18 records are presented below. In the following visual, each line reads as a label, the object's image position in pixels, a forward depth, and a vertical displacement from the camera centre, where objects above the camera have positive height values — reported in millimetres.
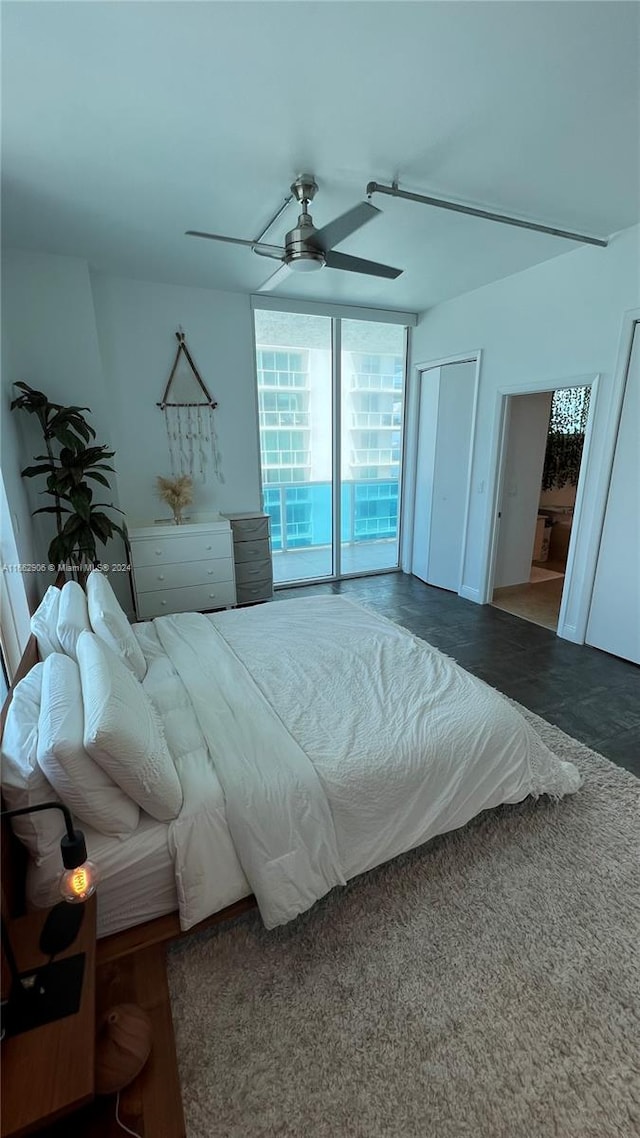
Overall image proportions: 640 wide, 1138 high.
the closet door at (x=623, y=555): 3062 -730
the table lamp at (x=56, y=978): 899 -1106
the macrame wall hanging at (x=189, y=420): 4094 +330
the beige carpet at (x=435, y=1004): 1115 -1590
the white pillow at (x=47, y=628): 1956 -748
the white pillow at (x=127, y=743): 1272 -836
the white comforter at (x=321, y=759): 1401 -1055
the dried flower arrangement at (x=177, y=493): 4020 -323
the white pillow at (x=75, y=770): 1214 -841
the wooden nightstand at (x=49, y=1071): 774 -1114
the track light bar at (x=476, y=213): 2274 +1336
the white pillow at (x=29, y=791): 1203 -885
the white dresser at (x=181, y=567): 3775 -946
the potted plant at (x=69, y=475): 3086 -122
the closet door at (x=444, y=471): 4453 -176
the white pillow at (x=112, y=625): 1984 -760
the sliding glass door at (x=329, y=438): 4617 +187
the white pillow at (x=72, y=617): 1846 -687
